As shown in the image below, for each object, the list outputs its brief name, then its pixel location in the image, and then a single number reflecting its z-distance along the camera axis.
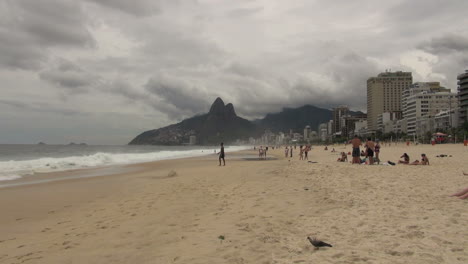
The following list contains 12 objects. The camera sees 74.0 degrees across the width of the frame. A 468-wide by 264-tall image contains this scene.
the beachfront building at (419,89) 142.38
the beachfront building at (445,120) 100.38
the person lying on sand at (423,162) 17.67
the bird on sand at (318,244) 4.72
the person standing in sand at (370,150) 18.30
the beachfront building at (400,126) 138.00
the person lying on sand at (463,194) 7.48
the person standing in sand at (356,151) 19.66
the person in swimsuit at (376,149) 19.31
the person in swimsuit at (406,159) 18.43
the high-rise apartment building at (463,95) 96.81
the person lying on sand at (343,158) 23.30
